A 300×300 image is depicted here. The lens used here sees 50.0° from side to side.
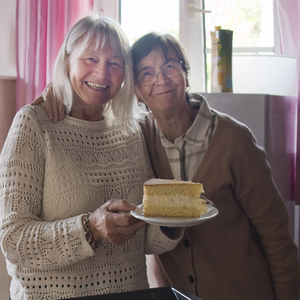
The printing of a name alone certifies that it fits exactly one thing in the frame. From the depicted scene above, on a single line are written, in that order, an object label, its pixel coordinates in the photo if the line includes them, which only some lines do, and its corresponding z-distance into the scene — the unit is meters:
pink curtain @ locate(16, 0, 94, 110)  1.91
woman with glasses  1.29
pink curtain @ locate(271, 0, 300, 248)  1.98
